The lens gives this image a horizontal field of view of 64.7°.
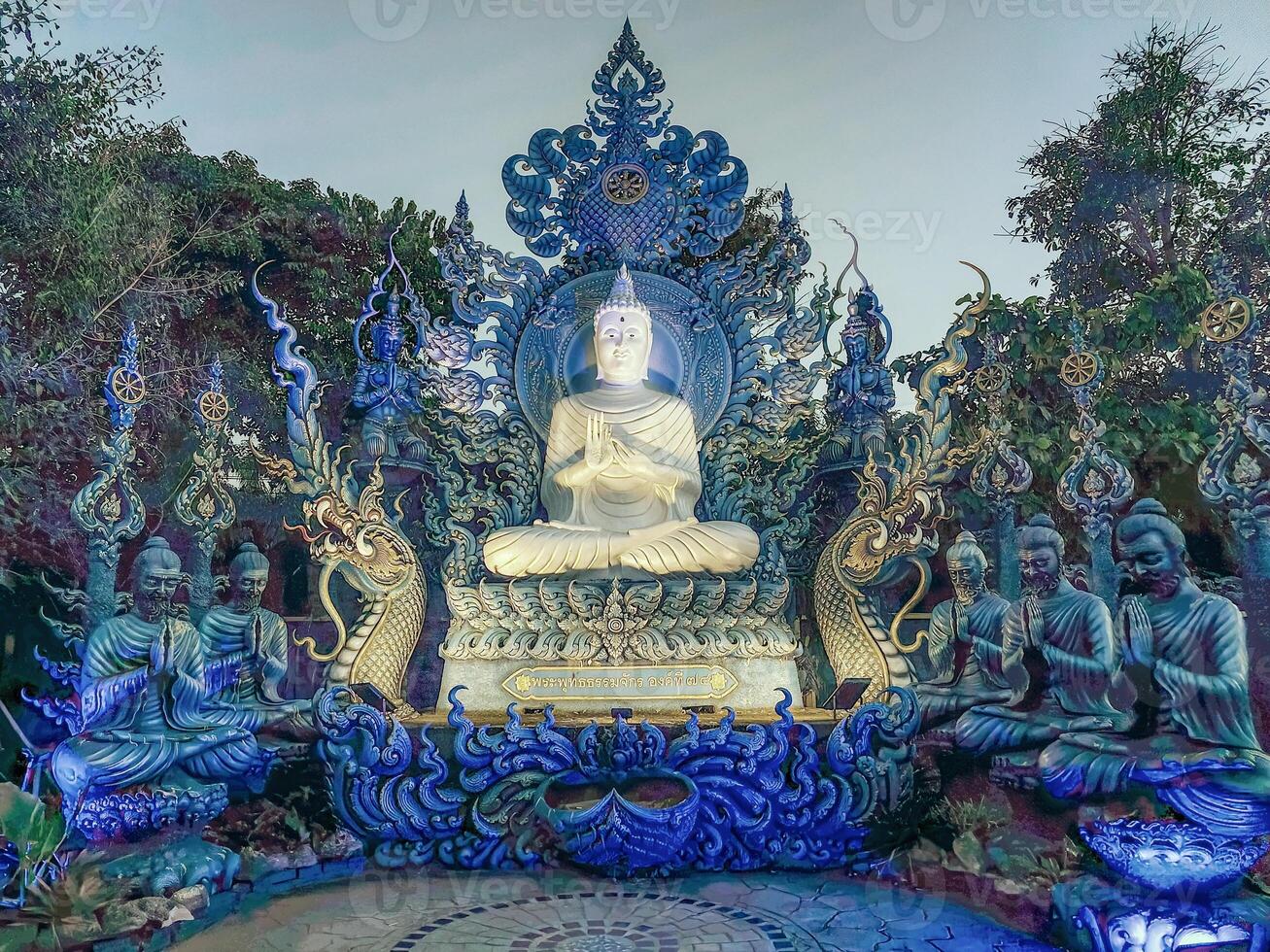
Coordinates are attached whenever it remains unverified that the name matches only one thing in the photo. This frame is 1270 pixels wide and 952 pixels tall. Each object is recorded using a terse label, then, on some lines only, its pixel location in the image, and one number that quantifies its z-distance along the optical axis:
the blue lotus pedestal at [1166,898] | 4.87
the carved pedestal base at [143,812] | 5.99
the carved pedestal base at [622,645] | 6.97
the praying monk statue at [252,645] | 6.64
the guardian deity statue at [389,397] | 7.49
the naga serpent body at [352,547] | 7.15
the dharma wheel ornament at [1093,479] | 5.92
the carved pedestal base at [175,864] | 5.70
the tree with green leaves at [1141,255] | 7.38
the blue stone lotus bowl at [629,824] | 6.29
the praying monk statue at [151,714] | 6.03
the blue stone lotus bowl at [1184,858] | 5.02
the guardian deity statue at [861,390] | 7.48
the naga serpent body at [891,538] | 6.92
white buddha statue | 7.26
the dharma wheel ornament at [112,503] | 6.37
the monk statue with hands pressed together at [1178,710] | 5.07
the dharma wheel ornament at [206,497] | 6.79
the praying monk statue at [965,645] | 6.34
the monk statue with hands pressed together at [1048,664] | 5.71
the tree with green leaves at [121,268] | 7.69
